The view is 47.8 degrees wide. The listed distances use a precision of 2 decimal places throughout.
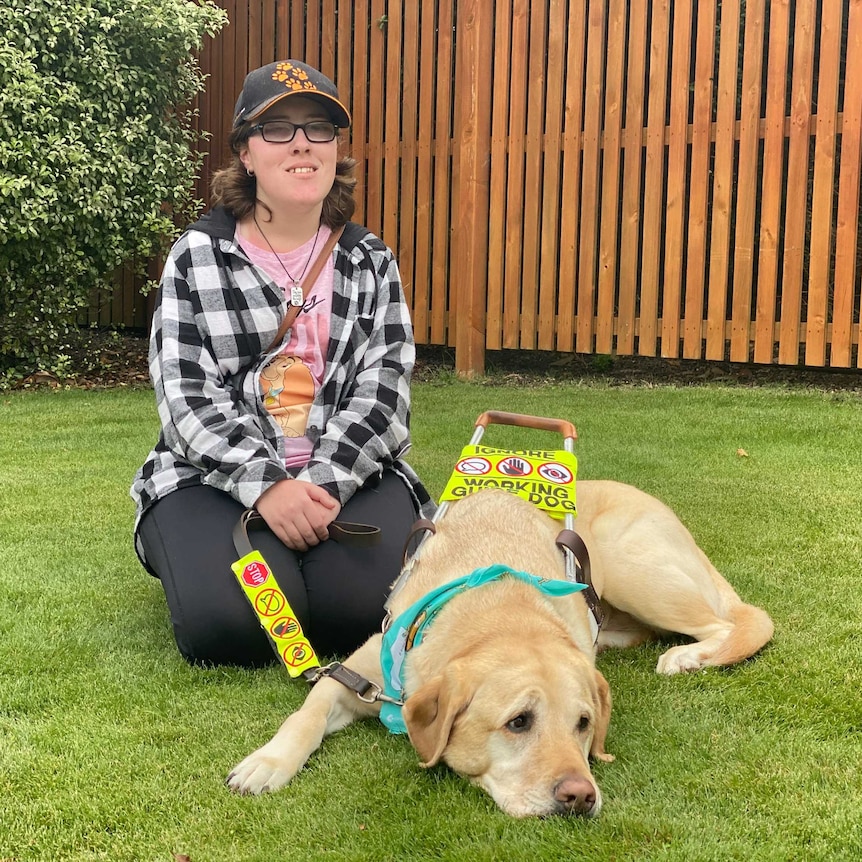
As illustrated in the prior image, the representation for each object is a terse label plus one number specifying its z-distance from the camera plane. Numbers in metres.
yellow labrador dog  2.12
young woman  3.08
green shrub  7.73
